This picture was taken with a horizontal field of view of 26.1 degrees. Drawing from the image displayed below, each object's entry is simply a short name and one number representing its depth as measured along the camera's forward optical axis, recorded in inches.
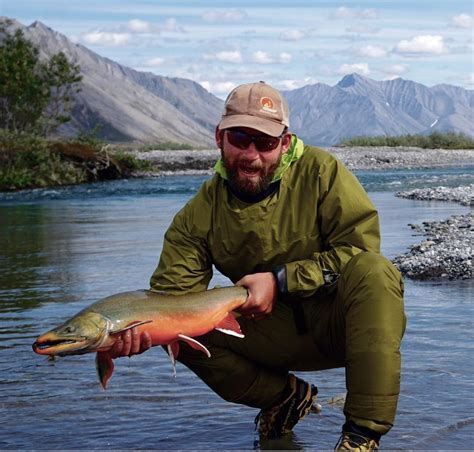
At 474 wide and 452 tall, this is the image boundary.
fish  142.2
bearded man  151.7
